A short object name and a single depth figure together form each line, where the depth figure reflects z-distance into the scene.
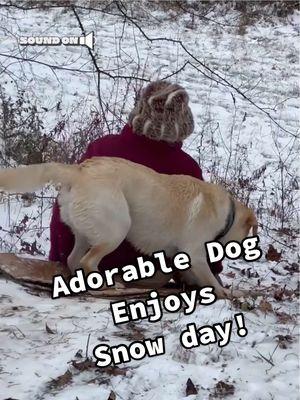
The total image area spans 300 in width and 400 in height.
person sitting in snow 4.55
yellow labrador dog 4.00
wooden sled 4.10
